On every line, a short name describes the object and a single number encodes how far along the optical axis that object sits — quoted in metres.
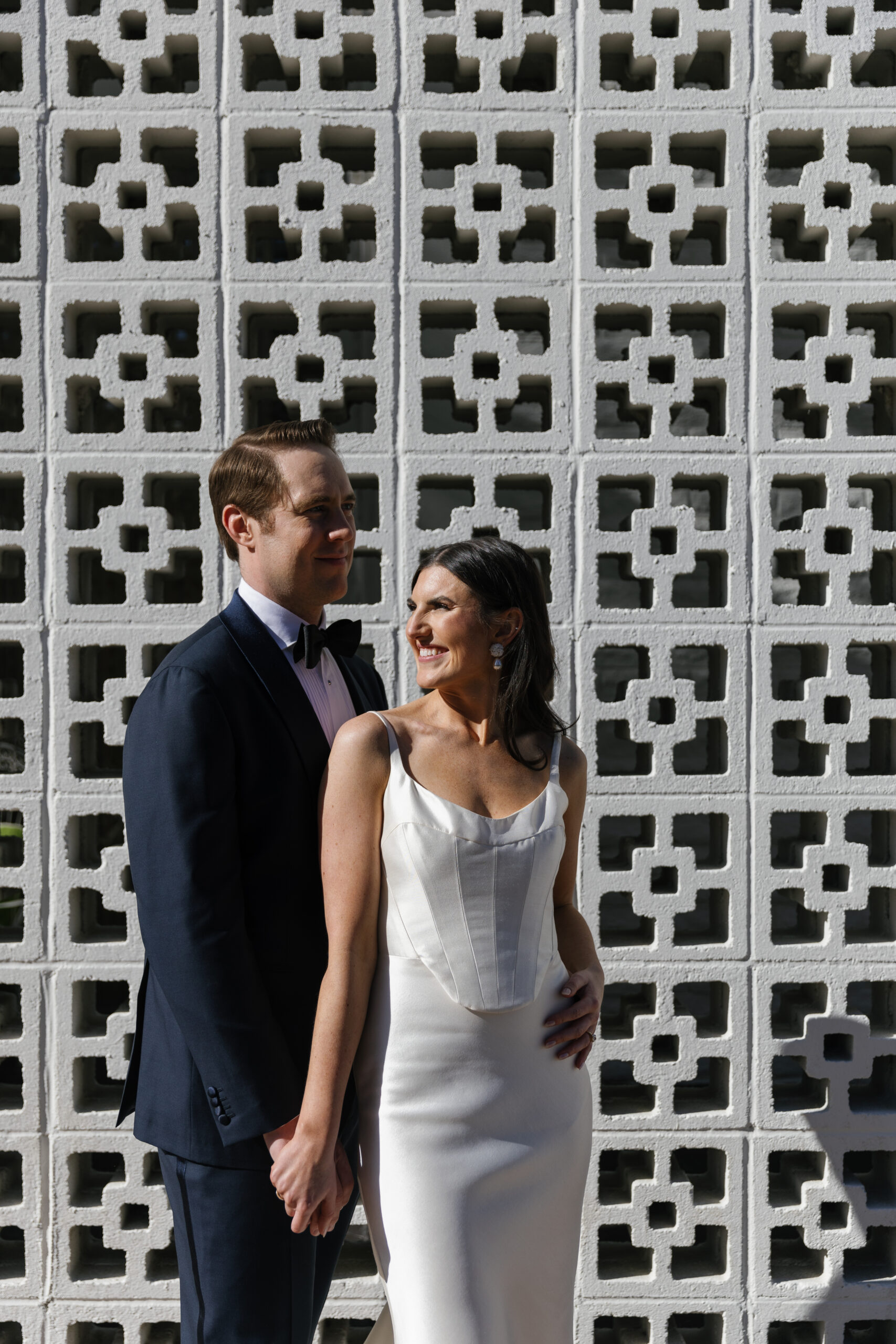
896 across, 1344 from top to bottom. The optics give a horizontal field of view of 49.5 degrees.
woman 1.77
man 1.77
